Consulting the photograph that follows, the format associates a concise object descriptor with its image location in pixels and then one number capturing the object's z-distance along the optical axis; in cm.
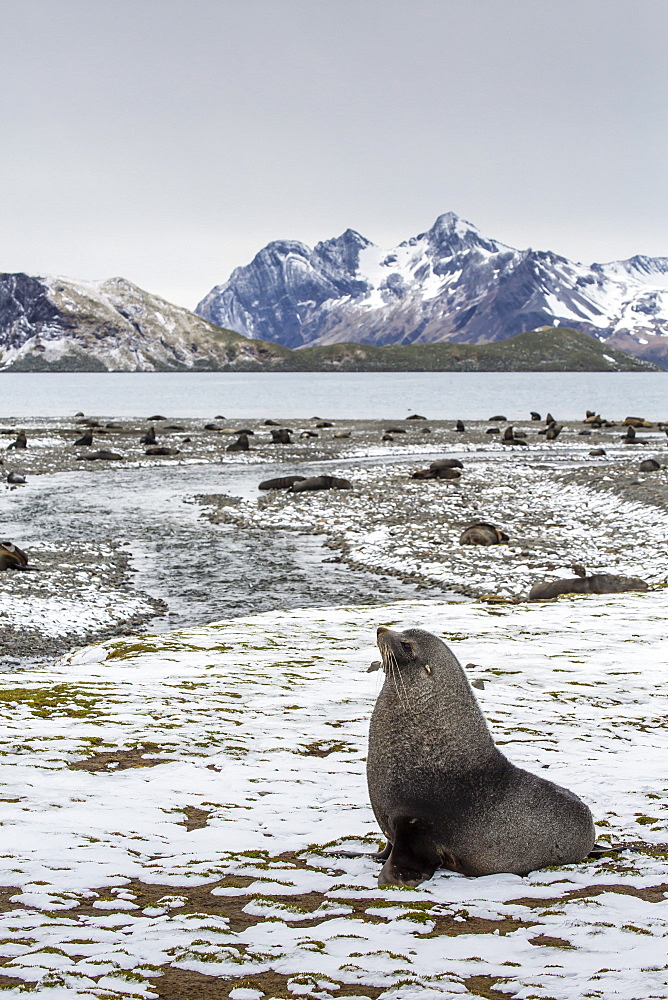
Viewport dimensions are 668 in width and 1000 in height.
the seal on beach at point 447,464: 4272
